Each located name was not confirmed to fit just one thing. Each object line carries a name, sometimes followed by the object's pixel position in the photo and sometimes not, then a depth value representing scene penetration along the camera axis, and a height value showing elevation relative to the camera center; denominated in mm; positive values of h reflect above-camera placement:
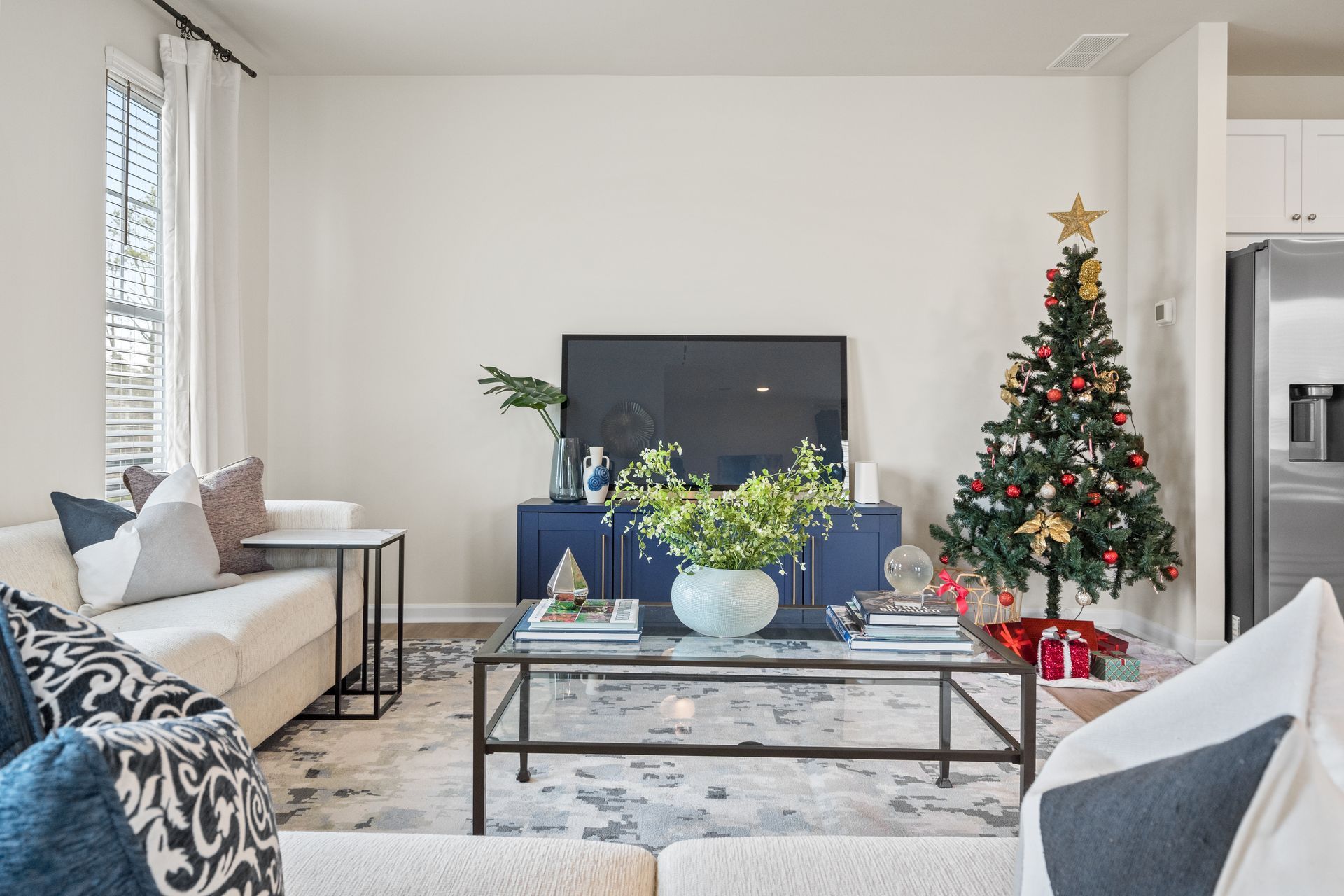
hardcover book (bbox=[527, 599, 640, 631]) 2029 -434
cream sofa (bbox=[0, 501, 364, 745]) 2084 -508
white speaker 4152 -190
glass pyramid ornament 2240 -372
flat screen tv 4340 +246
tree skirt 3328 -966
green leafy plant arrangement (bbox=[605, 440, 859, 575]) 2064 -184
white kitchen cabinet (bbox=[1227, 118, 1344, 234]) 3930 +1324
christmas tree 3627 -116
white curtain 3459 +734
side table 2826 -374
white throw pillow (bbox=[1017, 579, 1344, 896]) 445 -200
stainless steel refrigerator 3506 +144
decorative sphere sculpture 2242 -338
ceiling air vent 3934 +1951
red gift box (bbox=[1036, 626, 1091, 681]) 3406 -874
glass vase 4105 -138
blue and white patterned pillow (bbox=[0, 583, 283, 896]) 444 -205
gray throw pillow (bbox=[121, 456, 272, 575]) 2795 -221
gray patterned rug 1938 -942
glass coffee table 1844 -623
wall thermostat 3967 +659
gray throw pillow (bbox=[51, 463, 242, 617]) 2465 -320
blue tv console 3961 -523
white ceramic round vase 2037 -388
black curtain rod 3463 +1803
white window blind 3230 +620
